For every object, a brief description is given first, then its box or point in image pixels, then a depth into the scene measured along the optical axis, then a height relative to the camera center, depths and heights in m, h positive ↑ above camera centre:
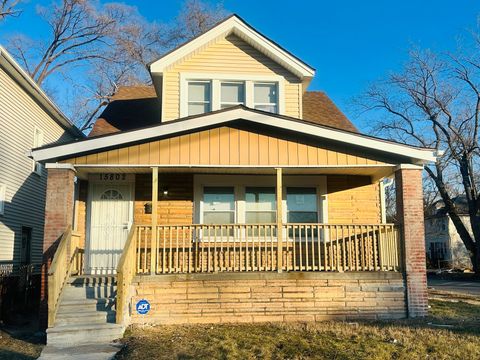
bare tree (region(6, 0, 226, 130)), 30.62 +13.95
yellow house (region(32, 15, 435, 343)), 9.96 +1.30
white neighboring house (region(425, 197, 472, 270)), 43.09 +1.23
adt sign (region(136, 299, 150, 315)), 9.64 -0.95
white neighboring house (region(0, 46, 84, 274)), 14.33 +3.08
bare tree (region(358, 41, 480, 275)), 30.39 +6.33
